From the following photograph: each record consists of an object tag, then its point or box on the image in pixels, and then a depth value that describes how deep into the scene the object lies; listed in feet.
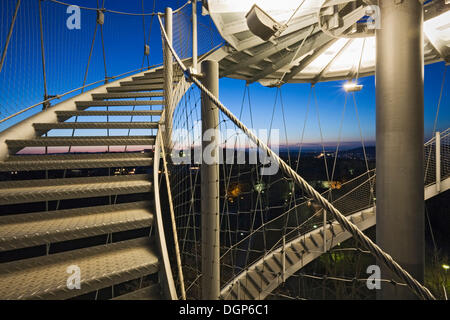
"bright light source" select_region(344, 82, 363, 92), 9.02
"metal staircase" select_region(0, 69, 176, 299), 2.96
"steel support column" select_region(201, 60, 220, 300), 4.17
